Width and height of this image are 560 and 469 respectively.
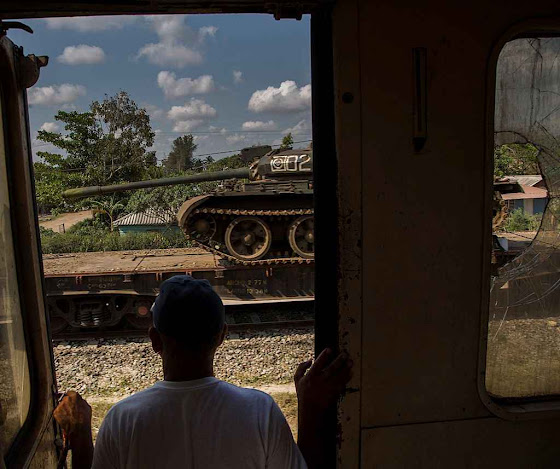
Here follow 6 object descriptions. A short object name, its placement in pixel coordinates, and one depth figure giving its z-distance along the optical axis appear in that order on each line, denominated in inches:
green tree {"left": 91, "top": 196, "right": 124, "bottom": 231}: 909.2
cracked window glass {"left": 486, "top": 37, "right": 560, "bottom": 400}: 58.2
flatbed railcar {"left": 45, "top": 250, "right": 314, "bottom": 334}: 297.9
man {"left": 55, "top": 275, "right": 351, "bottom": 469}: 43.3
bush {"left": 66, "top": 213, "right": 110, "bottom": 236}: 912.2
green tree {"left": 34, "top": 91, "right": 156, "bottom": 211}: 967.6
